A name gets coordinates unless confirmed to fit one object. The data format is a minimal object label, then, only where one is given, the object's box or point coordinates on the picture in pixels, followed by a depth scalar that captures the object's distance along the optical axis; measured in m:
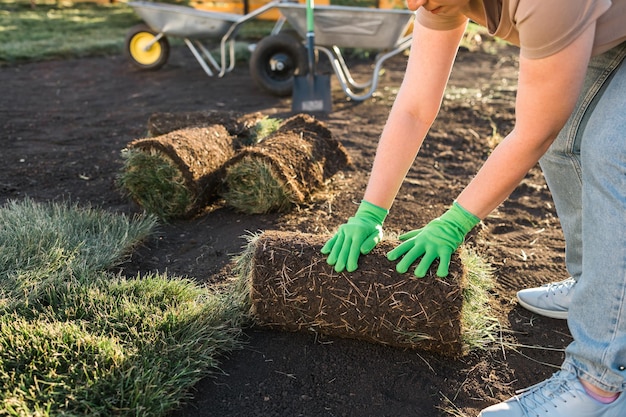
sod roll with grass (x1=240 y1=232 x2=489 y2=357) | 1.82
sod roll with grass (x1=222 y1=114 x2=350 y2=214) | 2.84
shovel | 4.93
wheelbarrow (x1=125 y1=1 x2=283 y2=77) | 5.70
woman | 1.46
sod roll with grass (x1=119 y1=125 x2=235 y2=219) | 2.83
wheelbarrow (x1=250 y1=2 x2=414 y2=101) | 5.23
